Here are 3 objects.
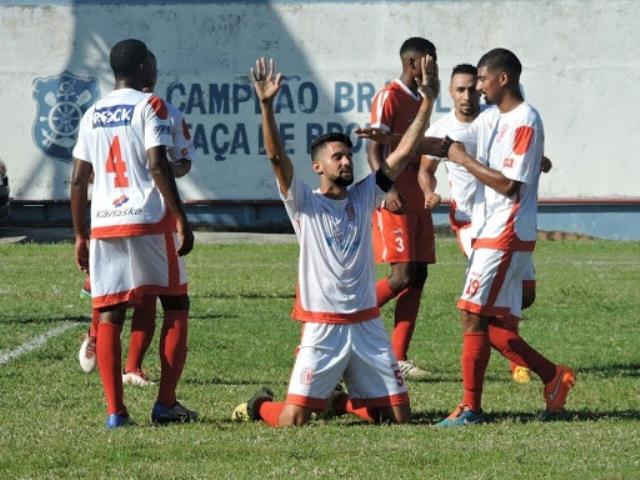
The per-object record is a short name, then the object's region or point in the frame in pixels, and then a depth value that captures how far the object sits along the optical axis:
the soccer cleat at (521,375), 21.95
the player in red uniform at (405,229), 23.08
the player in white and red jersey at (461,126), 22.91
